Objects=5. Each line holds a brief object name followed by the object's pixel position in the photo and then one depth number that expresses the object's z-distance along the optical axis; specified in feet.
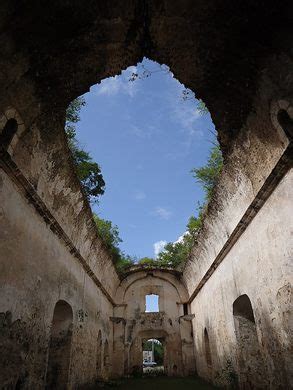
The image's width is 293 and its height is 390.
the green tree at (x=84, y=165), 36.73
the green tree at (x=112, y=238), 51.47
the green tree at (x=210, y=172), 43.89
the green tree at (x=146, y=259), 71.76
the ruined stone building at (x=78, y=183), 15.39
